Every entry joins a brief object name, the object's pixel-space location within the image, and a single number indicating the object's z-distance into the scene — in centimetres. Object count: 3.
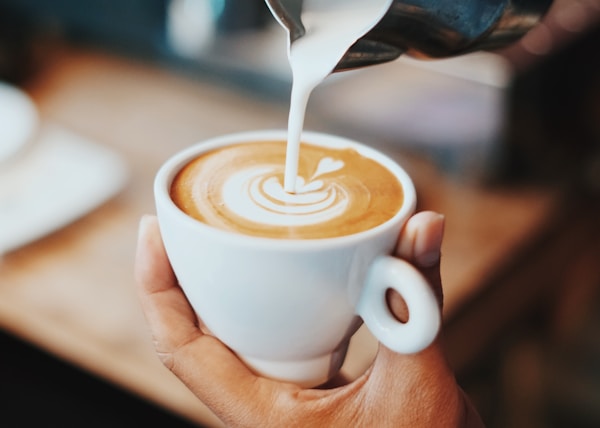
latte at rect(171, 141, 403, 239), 51
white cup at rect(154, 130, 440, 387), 46
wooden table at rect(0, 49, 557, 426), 99
